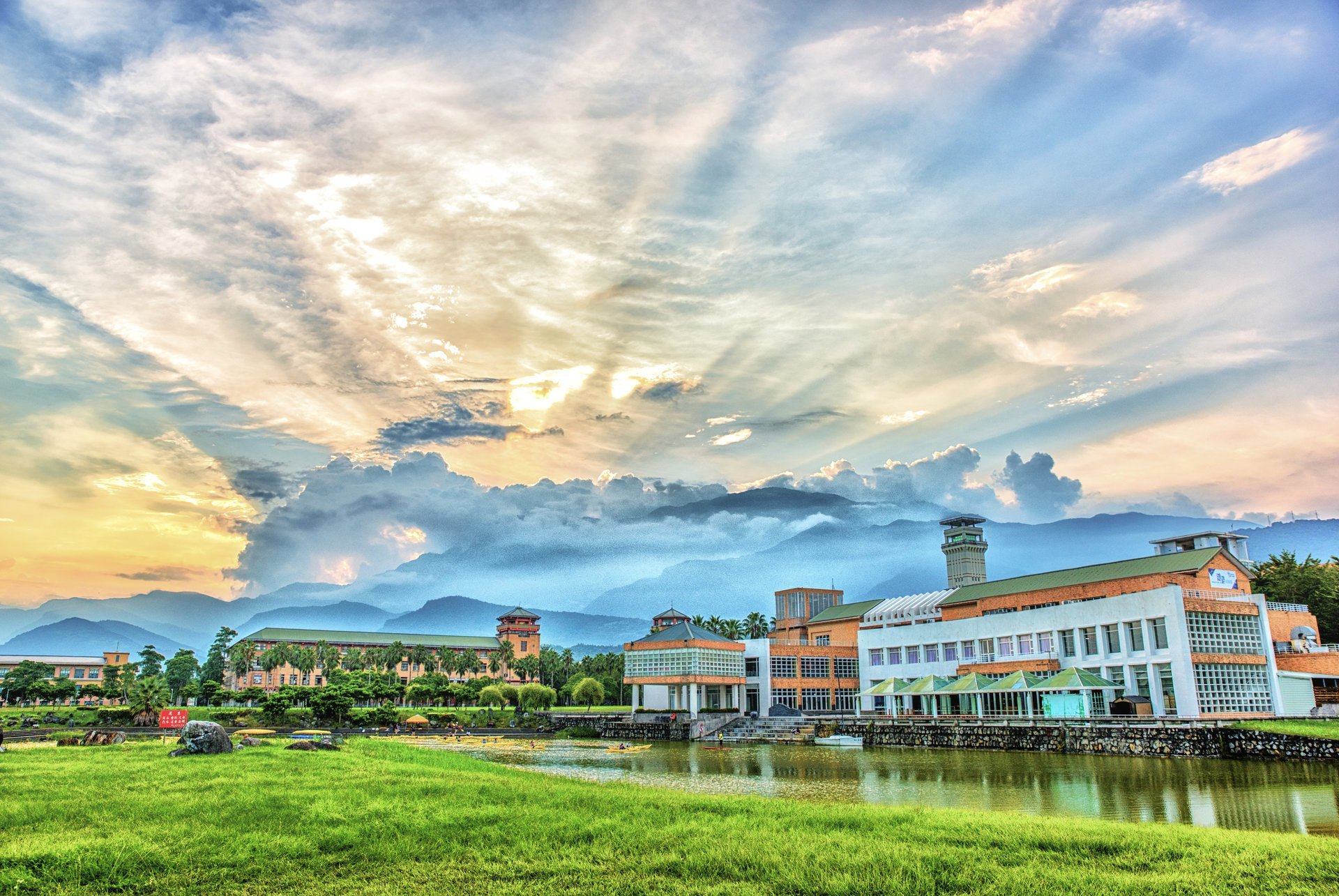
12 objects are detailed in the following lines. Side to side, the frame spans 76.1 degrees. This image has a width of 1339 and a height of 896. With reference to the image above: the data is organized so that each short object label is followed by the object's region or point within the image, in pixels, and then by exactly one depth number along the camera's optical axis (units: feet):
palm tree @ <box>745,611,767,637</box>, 466.70
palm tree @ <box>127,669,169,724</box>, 218.38
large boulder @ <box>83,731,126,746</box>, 114.83
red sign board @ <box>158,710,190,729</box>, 166.71
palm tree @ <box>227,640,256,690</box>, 418.51
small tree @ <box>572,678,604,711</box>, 296.51
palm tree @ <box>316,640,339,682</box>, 419.33
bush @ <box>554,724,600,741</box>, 248.11
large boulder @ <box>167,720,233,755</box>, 91.61
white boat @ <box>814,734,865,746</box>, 190.08
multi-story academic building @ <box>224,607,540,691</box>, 462.19
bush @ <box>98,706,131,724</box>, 223.30
